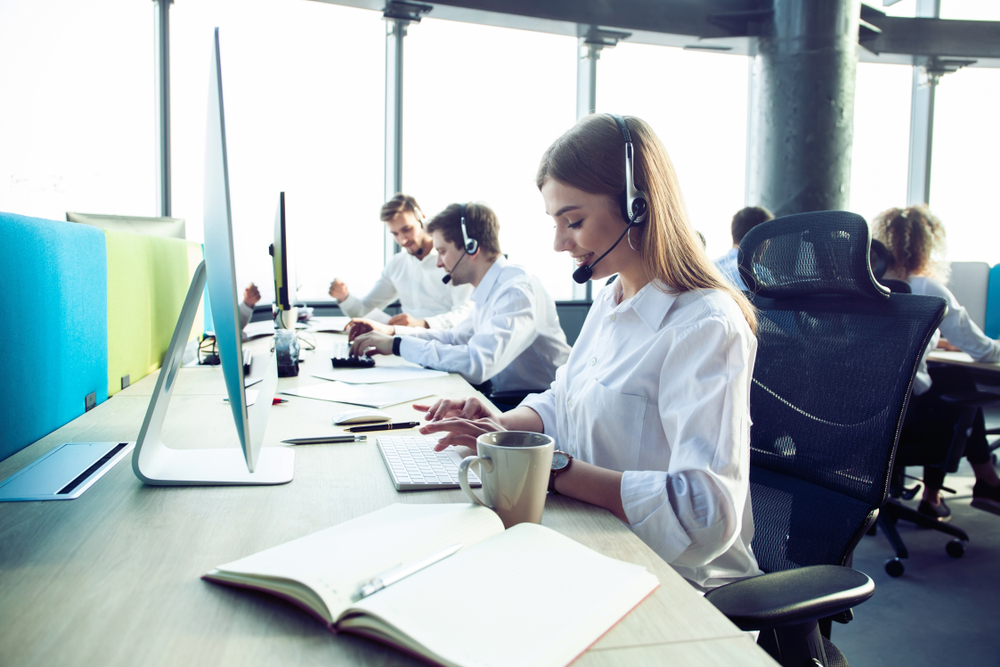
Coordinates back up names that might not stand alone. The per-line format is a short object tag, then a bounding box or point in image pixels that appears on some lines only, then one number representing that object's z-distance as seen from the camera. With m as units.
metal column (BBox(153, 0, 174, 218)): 3.93
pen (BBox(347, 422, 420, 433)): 1.17
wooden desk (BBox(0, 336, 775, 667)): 0.49
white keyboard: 0.86
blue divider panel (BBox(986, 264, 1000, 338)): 3.97
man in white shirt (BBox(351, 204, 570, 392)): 2.02
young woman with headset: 0.80
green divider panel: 1.46
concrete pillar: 3.95
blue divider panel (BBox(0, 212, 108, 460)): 0.95
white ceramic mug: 0.69
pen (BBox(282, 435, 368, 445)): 1.08
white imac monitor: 0.58
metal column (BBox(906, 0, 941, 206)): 5.12
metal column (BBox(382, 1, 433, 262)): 4.37
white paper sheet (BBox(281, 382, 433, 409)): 1.43
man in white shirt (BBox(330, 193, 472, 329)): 3.63
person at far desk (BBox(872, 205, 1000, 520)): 2.55
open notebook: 0.47
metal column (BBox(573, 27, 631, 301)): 4.70
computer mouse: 1.21
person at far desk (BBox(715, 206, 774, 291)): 3.07
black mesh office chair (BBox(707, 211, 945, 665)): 1.00
